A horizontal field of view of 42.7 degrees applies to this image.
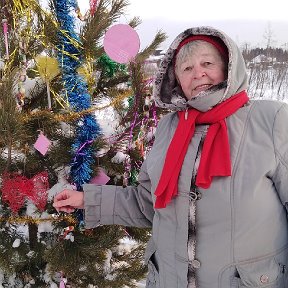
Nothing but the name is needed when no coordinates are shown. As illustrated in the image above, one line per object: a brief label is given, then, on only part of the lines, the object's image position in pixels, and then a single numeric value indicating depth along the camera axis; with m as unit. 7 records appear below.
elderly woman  1.18
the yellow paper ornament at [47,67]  1.55
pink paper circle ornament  1.50
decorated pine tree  1.54
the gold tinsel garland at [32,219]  1.70
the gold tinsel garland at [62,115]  1.55
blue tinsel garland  1.53
